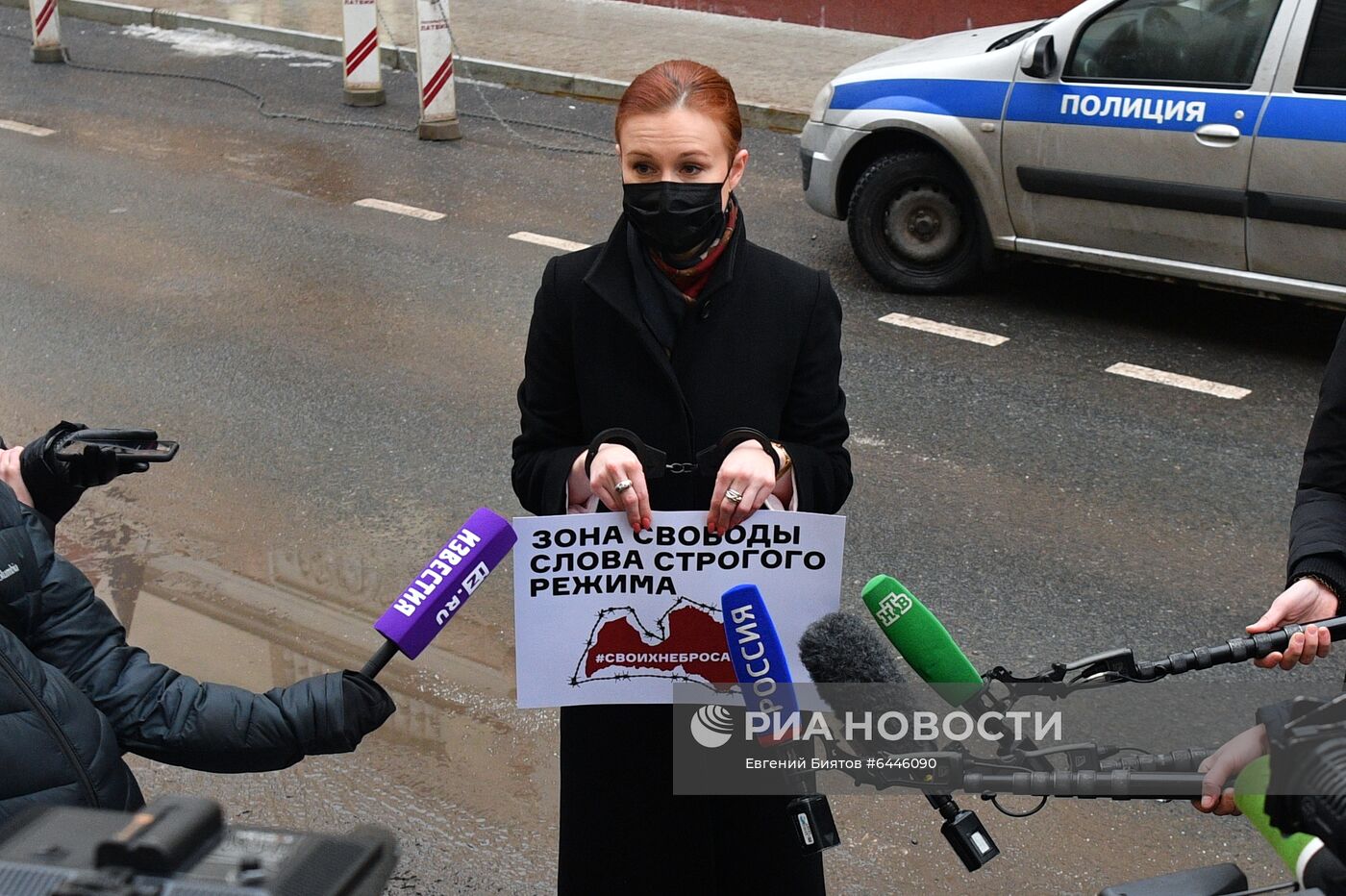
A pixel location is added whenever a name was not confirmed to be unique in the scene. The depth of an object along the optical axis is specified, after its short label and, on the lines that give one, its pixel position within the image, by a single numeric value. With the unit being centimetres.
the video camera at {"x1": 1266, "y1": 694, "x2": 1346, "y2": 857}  145
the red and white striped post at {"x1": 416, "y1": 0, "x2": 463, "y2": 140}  1137
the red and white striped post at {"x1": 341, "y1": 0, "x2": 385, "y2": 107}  1227
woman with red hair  249
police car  676
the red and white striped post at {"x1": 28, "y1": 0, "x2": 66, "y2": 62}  1378
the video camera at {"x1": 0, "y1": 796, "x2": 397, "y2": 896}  118
